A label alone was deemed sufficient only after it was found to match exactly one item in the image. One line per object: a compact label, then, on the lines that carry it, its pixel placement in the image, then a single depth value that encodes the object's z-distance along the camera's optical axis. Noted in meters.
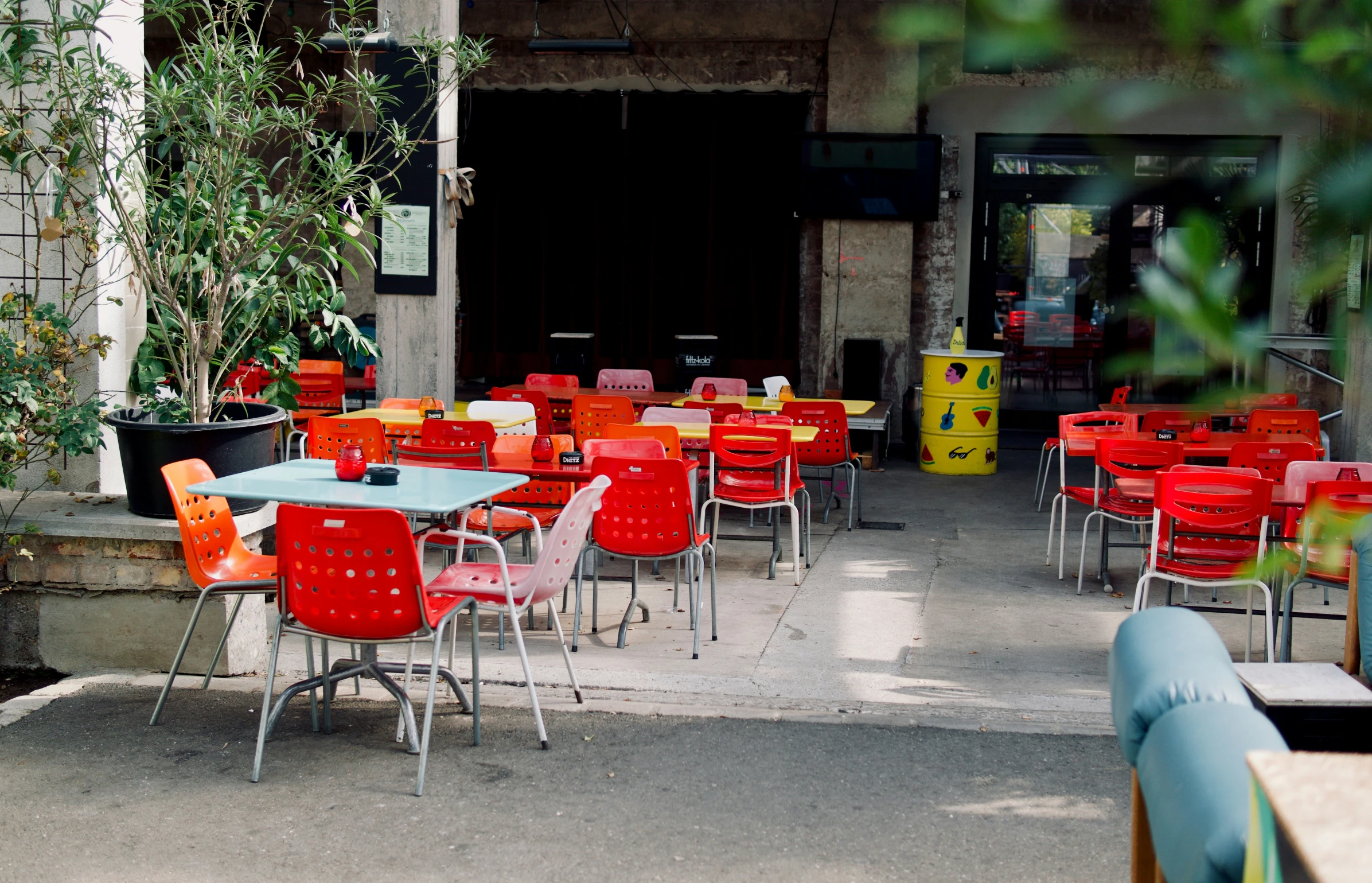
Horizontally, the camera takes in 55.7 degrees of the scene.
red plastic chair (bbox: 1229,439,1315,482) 6.10
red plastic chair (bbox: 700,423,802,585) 6.53
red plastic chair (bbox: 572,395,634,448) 7.50
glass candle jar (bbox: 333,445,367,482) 4.53
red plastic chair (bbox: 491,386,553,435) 8.08
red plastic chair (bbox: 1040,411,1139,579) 6.86
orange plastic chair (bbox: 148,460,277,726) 4.17
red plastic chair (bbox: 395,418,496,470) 6.08
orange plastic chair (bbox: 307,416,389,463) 6.42
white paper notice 8.81
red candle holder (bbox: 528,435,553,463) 5.85
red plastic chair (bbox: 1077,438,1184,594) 6.11
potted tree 4.89
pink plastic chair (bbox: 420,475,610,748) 4.11
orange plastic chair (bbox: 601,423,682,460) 6.19
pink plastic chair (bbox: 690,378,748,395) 8.96
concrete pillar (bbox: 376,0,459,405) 8.87
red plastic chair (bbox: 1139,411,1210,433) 7.05
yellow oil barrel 10.20
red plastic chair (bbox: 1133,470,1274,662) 5.07
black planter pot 4.82
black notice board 8.65
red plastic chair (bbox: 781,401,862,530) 7.72
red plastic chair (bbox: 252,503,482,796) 3.66
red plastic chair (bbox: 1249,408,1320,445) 7.37
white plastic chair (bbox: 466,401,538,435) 7.33
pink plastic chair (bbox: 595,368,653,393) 9.30
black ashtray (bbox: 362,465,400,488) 4.49
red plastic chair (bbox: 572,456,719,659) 5.25
